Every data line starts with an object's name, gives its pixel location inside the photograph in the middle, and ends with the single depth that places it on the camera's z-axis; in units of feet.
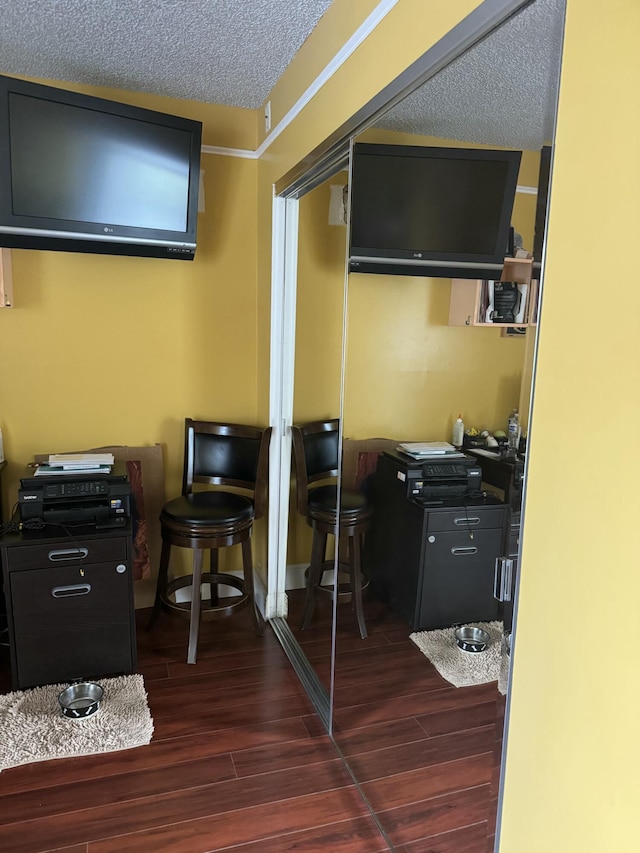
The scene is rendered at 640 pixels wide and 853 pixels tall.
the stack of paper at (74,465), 8.43
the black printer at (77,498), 7.99
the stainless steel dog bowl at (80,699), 7.29
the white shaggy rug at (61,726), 6.82
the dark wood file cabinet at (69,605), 7.62
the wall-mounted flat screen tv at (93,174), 7.18
